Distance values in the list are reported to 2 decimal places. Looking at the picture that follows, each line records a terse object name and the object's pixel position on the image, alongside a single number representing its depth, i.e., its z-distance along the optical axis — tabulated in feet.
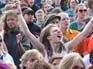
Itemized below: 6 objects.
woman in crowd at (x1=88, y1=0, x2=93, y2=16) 37.38
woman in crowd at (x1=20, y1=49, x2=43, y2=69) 29.78
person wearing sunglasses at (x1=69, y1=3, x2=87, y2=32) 44.88
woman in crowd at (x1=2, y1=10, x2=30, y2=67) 37.82
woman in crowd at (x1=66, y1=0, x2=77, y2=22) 55.71
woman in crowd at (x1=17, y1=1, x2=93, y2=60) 34.82
